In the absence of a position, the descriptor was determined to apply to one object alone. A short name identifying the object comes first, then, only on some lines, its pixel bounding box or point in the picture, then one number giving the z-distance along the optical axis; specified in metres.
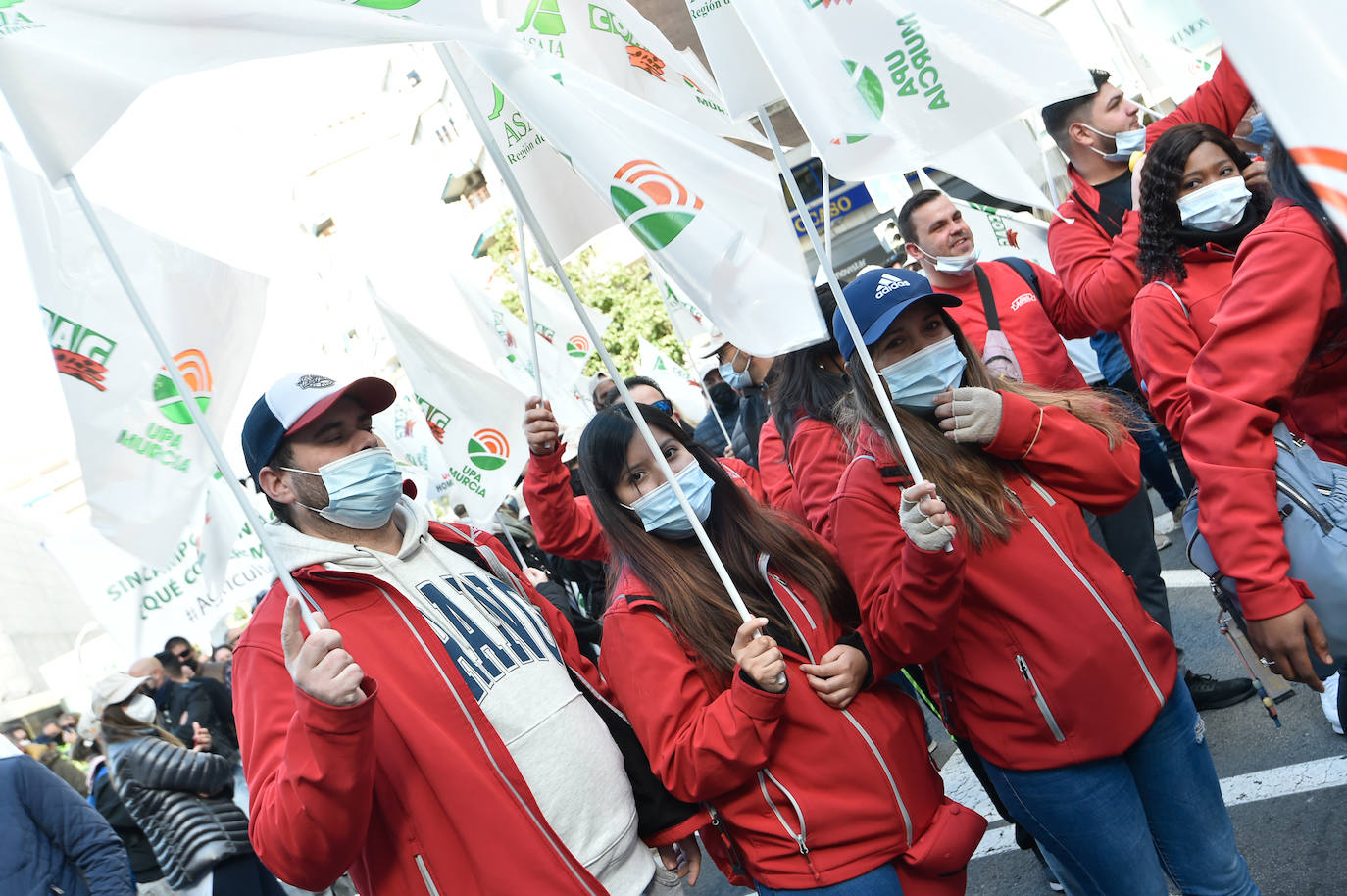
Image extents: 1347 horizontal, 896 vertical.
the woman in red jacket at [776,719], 2.47
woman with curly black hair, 3.26
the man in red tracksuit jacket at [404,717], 2.17
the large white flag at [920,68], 2.38
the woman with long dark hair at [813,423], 3.72
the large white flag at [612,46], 3.15
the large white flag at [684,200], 2.35
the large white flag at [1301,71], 0.71
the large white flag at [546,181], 3.39
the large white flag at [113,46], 2.02
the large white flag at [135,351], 2.86
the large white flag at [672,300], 9.31
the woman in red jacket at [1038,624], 2.49
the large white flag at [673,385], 12.98
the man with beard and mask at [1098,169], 4.71
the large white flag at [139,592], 8.52
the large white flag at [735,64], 2.73
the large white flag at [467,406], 7.18
